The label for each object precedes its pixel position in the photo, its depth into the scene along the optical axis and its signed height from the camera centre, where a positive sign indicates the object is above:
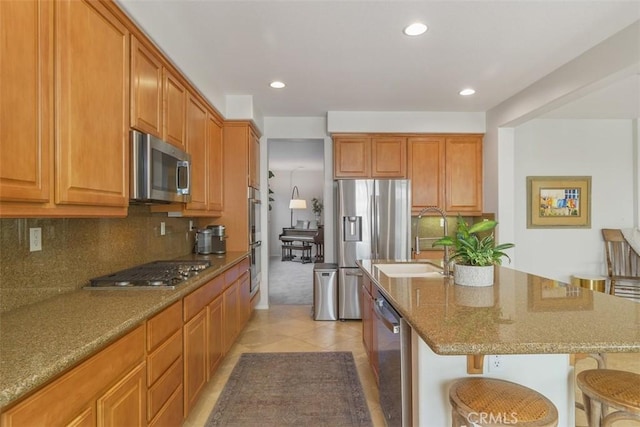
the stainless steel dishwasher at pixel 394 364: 1.54 -0.77
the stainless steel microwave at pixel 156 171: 1.83 +0.27
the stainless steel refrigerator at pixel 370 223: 4.00 -0.11
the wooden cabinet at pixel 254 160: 3.90 +0.67
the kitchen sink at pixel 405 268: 2.64 -0.44
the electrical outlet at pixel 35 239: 1.51 -0.12
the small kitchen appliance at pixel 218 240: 3.47 -0.28
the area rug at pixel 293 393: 2.10 -1.30
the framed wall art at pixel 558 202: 4.45 +0.17
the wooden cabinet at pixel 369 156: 4.27 +0.75
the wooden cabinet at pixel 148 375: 0.97 -0.66
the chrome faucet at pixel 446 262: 2.14 -0.31
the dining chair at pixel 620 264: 4.08 -0.64
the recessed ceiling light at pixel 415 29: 2.30 +1.32
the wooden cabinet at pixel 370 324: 2.28 -0.84
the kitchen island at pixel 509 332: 1.04 -0.40
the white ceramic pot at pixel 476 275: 1.80 -0.34
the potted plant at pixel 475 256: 1.80 -0.23
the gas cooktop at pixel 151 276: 1.81 -0.38
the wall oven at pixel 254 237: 3.82 -0.29
